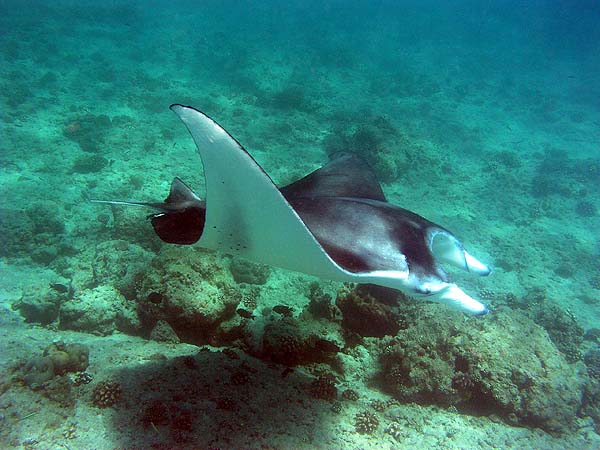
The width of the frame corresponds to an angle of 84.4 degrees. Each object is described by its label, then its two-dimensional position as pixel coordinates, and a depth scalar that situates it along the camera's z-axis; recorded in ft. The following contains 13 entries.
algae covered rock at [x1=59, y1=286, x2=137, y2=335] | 15.21
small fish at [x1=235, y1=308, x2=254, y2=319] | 15.83
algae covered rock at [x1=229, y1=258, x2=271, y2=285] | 20.66
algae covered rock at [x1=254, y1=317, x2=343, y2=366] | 13.50
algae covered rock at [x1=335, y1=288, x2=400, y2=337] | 16.16
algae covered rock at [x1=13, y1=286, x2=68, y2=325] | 16.24
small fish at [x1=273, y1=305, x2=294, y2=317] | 16.66
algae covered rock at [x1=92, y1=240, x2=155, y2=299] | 16.66
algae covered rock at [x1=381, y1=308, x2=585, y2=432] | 13.58
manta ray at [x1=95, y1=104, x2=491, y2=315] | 7.11
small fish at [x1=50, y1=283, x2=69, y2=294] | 17.68
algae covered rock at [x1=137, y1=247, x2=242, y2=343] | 14.17
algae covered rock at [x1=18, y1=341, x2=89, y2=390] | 10.39
